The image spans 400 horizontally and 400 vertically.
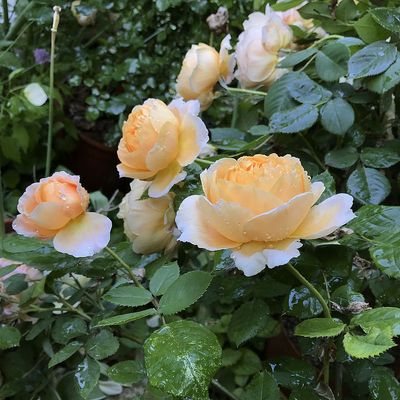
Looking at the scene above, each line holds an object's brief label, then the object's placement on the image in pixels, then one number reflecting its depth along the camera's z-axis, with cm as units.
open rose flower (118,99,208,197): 42
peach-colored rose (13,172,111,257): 40
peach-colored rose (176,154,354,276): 33
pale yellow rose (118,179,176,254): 46
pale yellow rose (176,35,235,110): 55
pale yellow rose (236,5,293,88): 57
